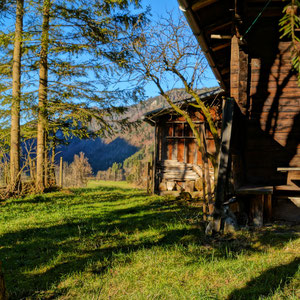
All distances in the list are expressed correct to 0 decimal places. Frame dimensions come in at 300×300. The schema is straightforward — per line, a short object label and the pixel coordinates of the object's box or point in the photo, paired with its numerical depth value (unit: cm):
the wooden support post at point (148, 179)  1572
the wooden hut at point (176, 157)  1384
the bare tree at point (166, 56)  803
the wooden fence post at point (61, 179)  1853
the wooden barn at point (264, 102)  580
